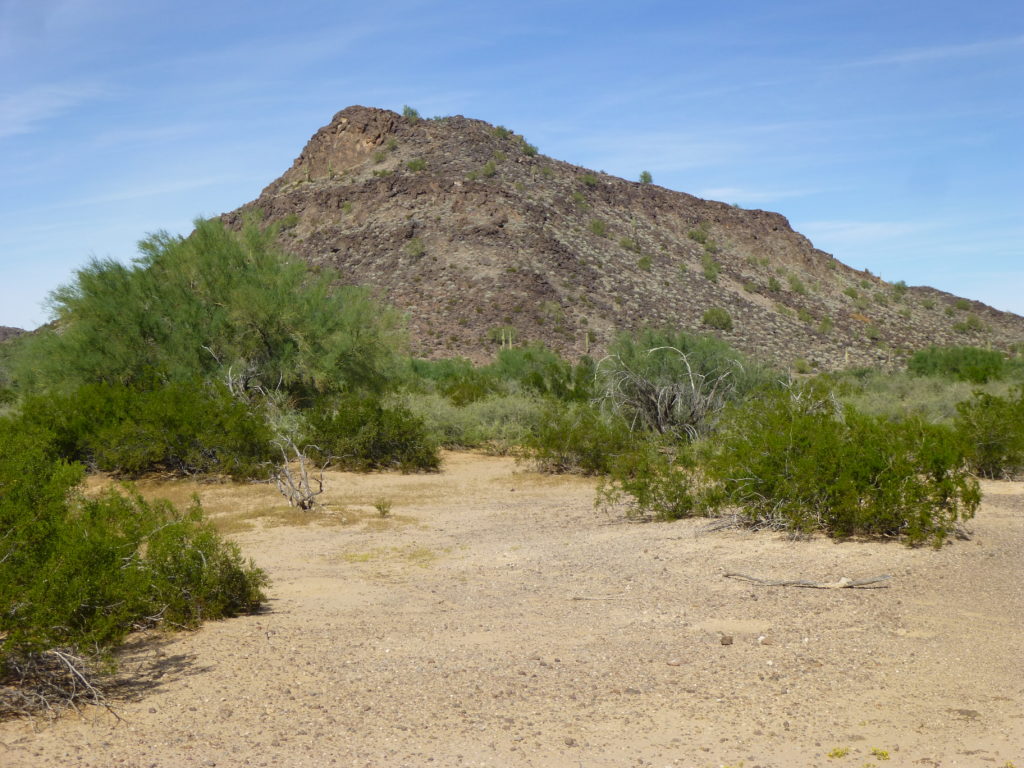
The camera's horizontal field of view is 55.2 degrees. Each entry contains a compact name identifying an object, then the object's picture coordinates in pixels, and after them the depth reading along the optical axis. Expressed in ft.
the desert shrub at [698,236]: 248.32
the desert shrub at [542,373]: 82.16
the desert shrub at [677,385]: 61.11
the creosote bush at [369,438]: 60.13
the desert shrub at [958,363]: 105.81
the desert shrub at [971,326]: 251.39
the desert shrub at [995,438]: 46.78
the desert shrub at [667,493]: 37.73
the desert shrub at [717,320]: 195.57
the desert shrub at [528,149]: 248.93
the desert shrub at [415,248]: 201.16
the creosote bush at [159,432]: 55.06
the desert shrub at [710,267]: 224.33
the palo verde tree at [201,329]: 72.08
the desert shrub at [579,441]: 57.41
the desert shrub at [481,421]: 73.82
